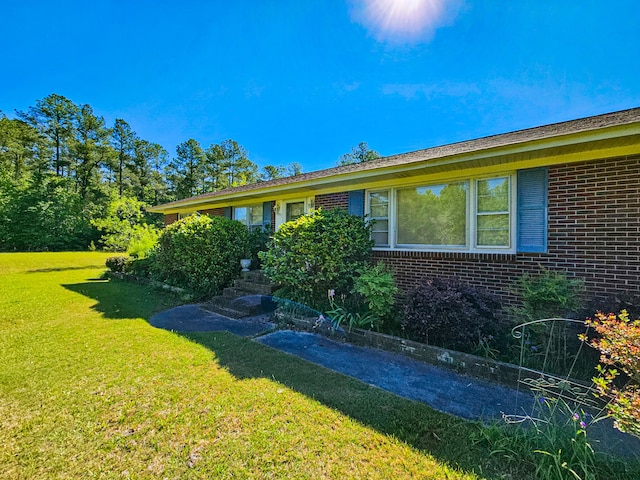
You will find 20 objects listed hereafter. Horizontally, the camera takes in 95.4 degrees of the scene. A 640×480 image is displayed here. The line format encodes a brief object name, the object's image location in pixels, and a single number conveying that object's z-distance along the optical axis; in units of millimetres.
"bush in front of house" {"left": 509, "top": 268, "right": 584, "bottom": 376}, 3967
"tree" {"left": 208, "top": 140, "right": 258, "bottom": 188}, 36125
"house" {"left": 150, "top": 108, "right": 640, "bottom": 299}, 4344
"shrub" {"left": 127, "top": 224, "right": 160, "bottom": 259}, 12781
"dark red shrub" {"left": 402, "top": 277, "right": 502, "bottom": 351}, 4316
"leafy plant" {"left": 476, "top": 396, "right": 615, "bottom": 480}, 2170
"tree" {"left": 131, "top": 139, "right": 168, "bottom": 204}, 35344
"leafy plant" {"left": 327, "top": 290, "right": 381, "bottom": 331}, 5277
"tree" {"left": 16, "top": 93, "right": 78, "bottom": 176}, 30297
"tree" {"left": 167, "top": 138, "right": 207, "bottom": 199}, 35281
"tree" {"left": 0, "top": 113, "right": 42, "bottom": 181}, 29031
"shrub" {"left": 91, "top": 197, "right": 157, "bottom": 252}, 20391
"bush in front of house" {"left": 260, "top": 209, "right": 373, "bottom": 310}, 6254
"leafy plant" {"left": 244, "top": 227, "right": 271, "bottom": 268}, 9362
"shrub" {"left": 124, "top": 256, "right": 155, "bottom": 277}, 11586
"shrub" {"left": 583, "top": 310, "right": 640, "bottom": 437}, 1930
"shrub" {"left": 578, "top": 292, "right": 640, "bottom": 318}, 3584
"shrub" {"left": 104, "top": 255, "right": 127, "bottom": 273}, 13139
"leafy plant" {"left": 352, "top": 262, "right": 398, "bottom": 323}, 5184
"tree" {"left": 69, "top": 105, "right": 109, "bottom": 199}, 31688
